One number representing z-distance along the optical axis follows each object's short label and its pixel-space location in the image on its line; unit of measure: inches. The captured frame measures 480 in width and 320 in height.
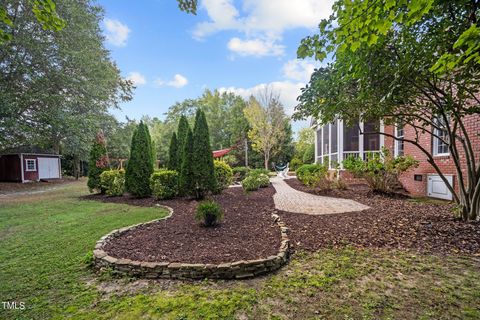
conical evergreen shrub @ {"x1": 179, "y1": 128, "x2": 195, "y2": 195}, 299.1
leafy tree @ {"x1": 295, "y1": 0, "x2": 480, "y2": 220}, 104.0
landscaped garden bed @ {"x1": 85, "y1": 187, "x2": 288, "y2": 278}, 113.3
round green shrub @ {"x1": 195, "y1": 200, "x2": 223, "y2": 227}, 178.4
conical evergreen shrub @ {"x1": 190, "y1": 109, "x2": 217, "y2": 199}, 295.7
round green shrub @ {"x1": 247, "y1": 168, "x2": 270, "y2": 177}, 405.1
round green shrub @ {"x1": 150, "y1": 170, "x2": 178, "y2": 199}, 311.6
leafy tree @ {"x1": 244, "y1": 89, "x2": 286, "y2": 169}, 801.6
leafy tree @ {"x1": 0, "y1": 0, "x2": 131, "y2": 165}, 443.8
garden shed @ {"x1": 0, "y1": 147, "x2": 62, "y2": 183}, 698.2
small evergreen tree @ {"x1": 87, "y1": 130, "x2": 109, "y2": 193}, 392.2
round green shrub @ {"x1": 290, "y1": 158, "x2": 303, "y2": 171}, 851.6
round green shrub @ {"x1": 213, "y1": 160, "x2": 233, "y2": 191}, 353.1
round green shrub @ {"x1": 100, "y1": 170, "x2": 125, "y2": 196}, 364.2
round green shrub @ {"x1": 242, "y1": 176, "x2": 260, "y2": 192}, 384.8
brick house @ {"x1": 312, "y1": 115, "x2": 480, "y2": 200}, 262.3
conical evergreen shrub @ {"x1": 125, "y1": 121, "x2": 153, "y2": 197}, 334.3
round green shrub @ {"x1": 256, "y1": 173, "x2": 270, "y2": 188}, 416.0
